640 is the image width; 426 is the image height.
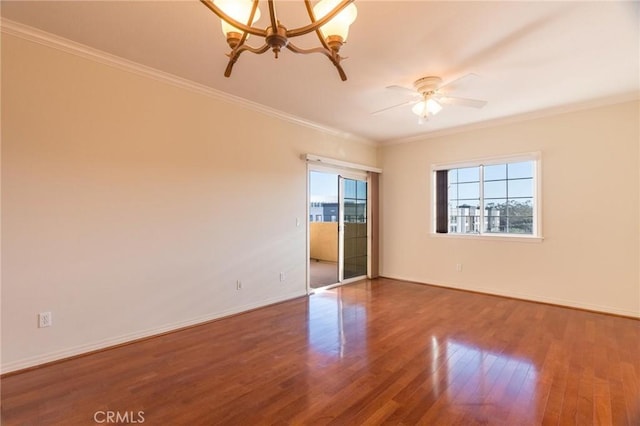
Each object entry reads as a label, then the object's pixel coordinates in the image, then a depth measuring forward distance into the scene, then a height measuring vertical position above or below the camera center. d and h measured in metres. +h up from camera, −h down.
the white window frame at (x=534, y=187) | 4.42 +0.39
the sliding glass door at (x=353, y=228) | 5.54 -0.31
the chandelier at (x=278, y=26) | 1.40 +0.93
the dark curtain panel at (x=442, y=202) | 5.46 +0.18
